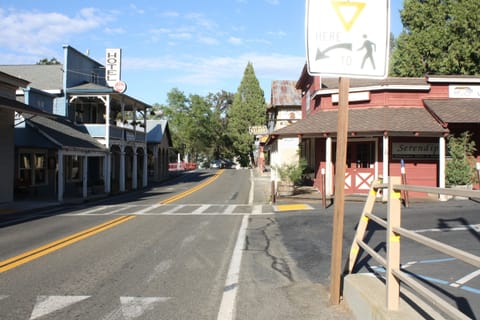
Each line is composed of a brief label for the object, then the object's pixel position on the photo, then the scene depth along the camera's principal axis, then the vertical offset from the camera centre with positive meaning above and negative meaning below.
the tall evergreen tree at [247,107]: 73.19 +8.92
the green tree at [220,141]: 86.46 +3.86
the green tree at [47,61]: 76.12 +17.08
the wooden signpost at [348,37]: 5.10 +1.45
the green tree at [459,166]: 18.64 -0.16
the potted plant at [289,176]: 20.81 -0.72
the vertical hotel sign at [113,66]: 30.43 +6.50
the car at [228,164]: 86.91 -0.75
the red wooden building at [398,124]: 18.91 +1.68
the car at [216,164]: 83.40 -0.74
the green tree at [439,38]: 32.28 +9.47
